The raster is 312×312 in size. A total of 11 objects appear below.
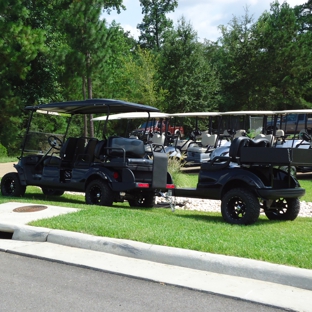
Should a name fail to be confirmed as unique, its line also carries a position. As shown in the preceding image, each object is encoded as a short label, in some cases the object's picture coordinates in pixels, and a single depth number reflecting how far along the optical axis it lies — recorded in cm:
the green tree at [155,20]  5612
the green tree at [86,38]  2433
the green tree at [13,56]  2298
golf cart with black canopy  1002
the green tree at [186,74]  3422
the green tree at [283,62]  3425
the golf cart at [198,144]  1898
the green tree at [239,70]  3538
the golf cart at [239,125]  1850
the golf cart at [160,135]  1859
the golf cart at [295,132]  1656
